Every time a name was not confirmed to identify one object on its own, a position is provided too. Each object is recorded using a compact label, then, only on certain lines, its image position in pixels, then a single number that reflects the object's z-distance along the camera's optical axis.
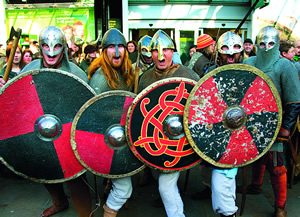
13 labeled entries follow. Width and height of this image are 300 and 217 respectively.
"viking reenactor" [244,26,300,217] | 2.55
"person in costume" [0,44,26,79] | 4.48
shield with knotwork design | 2.23
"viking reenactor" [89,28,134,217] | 2.48
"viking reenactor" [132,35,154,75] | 3.91
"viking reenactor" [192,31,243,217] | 2.34
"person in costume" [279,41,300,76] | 4.33
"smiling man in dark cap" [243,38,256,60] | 5.69
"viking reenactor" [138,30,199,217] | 2.38
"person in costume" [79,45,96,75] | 5.42
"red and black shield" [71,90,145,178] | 2.26
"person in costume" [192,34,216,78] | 4.30
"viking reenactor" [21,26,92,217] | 2.59
